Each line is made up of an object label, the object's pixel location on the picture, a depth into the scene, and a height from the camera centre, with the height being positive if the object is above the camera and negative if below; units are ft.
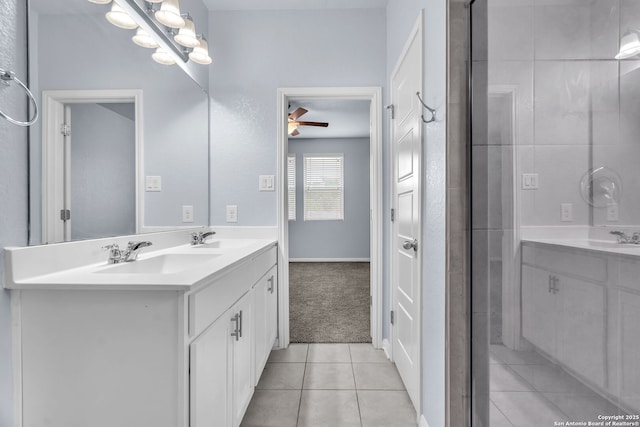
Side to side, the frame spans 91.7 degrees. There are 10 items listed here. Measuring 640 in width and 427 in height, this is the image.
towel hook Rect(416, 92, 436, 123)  4.47 +1.45
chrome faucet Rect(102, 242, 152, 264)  4.29 -0.56
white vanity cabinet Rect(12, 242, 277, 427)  2.95 -1.37
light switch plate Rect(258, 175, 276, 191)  7.98 +0.78
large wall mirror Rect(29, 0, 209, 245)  3.50 +1.24
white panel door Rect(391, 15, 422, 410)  5.25 +0.05
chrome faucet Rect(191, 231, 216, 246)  6.86 -0.55
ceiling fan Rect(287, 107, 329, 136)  12.49 +3.98
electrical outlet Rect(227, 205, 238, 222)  8.05 +0.01
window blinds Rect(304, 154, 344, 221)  20.36 +1.74
